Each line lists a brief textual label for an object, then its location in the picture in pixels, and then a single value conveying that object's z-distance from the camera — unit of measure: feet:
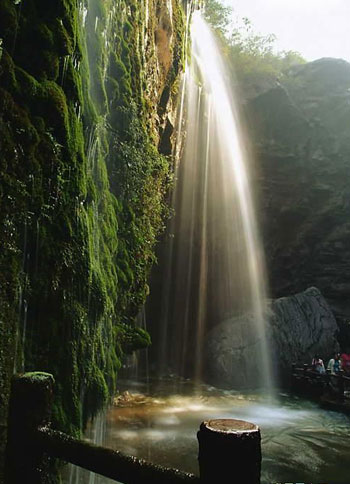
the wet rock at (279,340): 53.72
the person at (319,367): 49.47
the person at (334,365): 50.39
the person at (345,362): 53.00
